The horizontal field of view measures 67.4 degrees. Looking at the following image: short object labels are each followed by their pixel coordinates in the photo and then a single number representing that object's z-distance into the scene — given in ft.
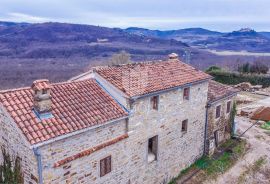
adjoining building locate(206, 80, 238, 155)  49.03
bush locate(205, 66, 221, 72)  126.14
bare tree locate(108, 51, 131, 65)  143.77
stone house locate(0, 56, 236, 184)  25.39
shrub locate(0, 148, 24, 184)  26.73
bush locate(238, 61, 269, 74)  131.14
